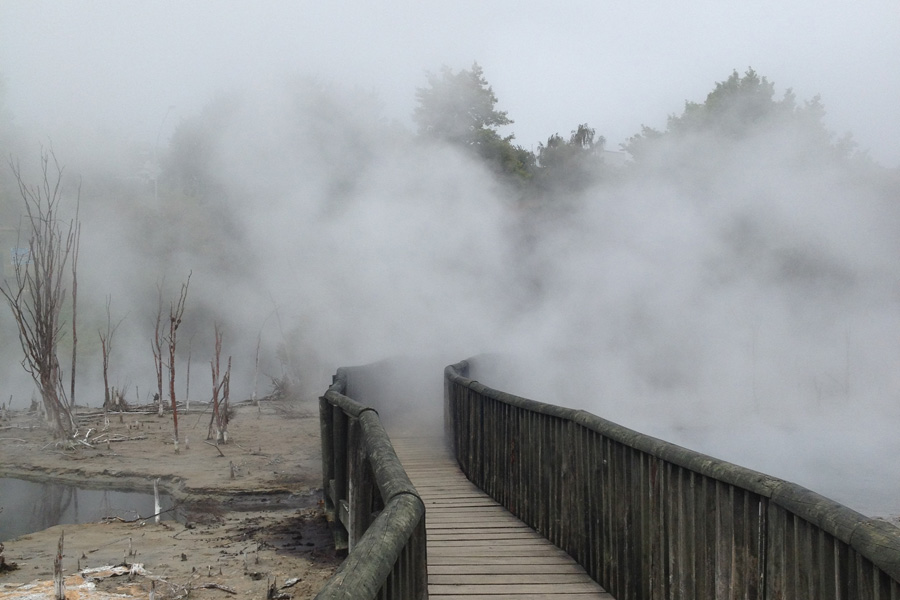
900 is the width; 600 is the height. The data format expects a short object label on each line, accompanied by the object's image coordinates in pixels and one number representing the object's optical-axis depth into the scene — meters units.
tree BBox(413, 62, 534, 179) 26.53
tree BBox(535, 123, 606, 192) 19.75
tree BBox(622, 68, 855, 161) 17.16
